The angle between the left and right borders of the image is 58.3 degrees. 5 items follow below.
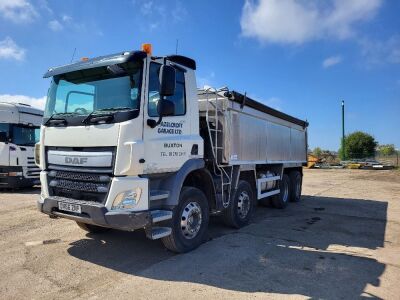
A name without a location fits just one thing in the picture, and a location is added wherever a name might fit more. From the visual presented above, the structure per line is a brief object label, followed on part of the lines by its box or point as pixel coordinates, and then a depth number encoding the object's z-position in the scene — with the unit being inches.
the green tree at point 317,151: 2000.2
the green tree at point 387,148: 2308.3
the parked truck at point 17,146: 530.9
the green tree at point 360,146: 1780.3
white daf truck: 192.9
